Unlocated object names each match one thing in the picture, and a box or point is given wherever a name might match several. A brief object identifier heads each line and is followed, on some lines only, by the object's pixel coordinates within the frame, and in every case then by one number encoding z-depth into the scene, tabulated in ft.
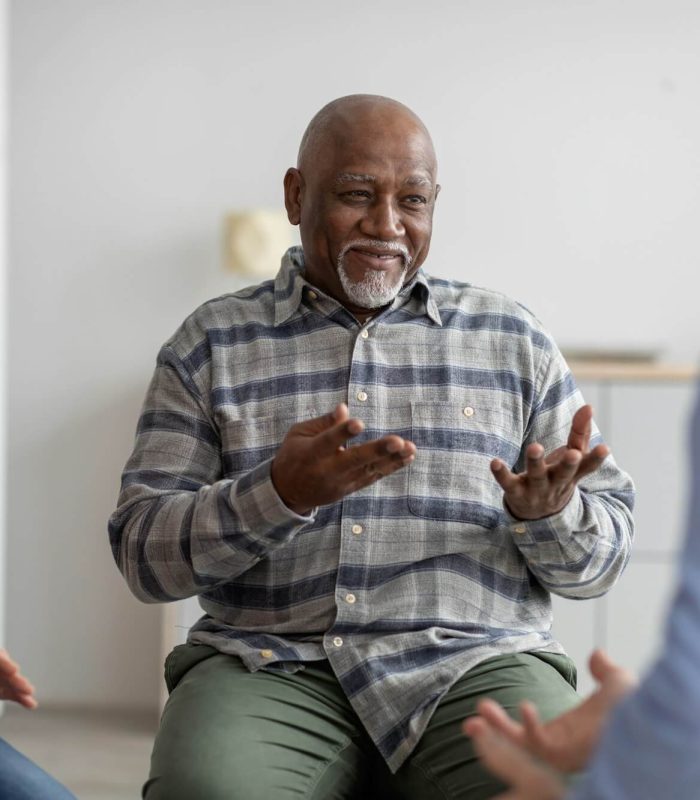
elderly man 5.22
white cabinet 11.14
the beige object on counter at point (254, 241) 11.69
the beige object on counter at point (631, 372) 11.10
